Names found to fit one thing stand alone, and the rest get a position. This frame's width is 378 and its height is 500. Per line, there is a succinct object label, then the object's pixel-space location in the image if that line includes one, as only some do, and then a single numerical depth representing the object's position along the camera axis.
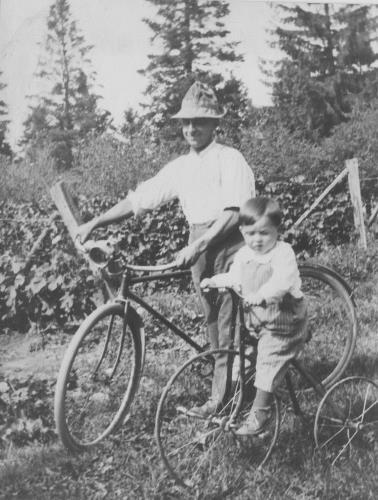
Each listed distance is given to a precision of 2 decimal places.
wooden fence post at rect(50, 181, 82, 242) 3.81
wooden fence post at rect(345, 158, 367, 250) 7.32
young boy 2.78
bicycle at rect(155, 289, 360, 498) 2.73
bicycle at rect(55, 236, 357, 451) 2.84
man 3.10
